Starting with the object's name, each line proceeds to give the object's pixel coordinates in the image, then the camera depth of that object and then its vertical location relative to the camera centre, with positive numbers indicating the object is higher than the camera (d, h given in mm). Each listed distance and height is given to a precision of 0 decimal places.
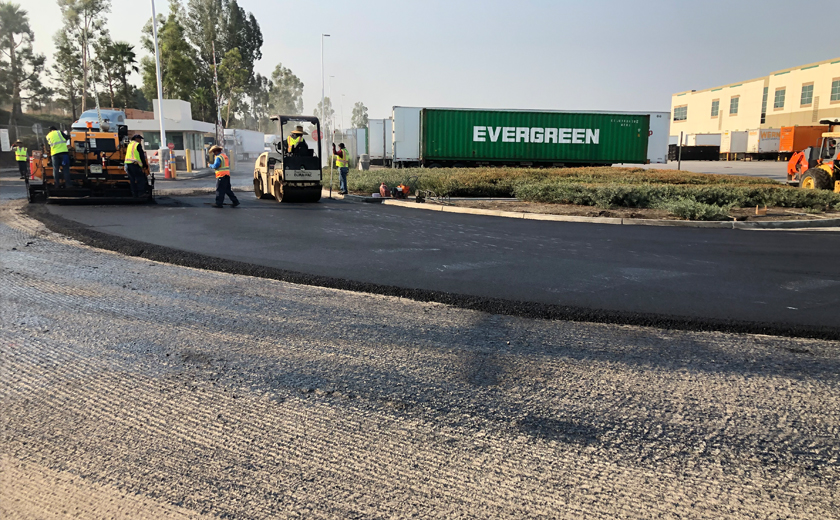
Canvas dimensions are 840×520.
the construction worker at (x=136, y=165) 15258 -66
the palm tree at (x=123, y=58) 53875 +9635
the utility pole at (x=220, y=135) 48831 +2397
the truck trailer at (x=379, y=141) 37156 +1479
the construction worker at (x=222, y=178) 15211 -391
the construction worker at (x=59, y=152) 14609 +252
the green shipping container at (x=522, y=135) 32750 +1669
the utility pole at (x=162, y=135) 31062 +1511
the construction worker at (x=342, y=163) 19922 +32
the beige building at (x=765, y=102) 54812 +7013
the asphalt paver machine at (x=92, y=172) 15375 -258
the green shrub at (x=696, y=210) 13711 -1029
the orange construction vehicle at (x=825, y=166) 18703 +41
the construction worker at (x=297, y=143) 15600 +548
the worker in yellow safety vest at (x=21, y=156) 20720 +205
